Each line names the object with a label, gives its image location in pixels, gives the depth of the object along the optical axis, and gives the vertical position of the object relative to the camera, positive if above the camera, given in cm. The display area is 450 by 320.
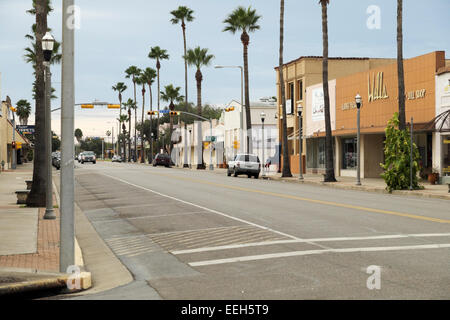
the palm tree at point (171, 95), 9465 +1002
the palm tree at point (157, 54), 9475 +1636
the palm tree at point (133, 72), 11656 +1679
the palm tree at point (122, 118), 15029 +1031
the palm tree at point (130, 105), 13539 +1225
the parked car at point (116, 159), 12696 +22
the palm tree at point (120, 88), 12619 +1496
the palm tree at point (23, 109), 12406 +1050
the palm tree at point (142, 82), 10833 +1398
